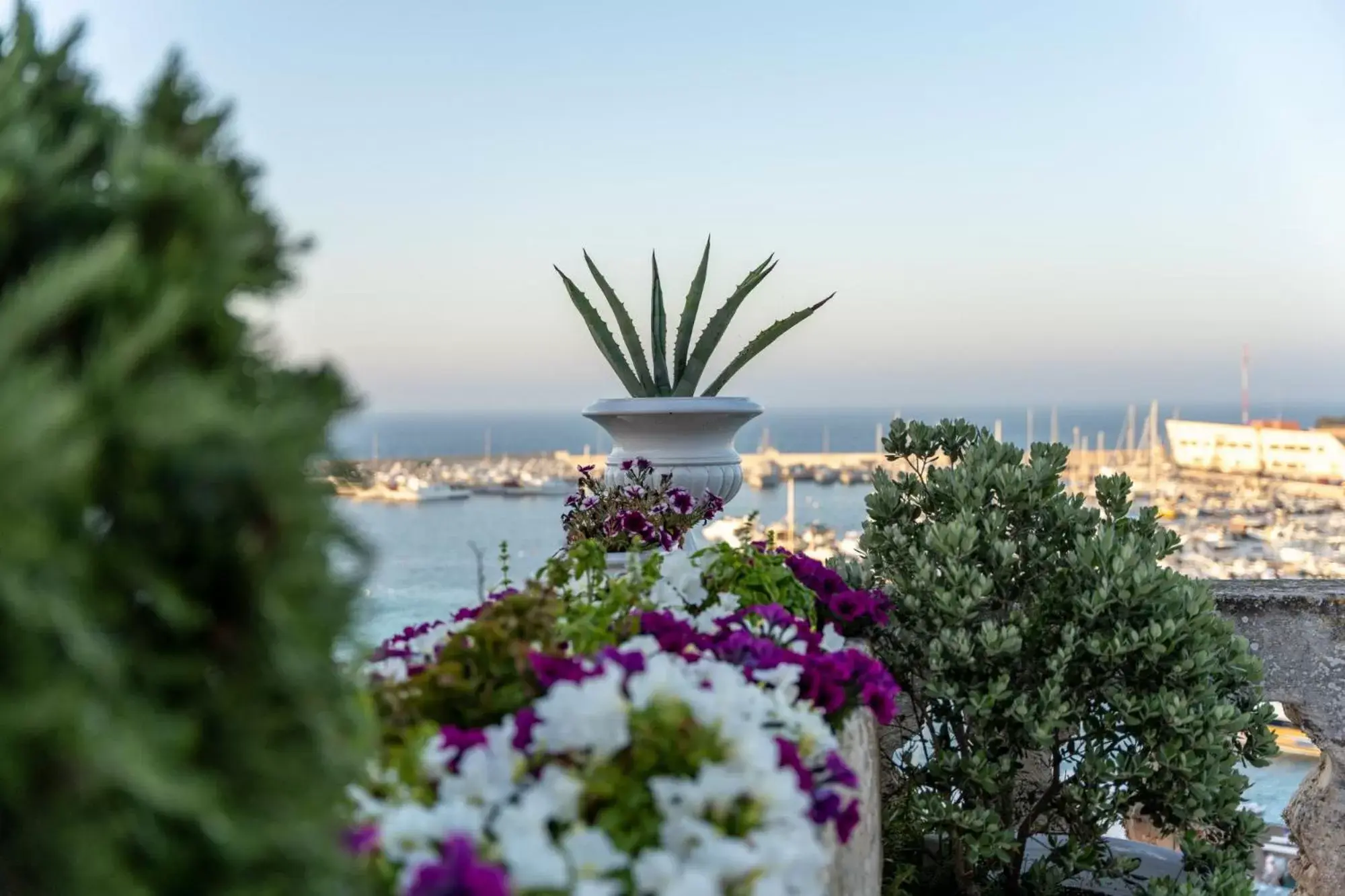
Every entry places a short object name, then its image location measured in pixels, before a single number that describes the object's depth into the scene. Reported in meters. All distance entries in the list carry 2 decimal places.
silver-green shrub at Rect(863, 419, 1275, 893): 2.66
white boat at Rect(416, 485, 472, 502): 21.26
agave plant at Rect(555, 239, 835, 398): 3.86
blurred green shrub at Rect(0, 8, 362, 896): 0.77
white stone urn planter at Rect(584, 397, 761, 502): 3.51
